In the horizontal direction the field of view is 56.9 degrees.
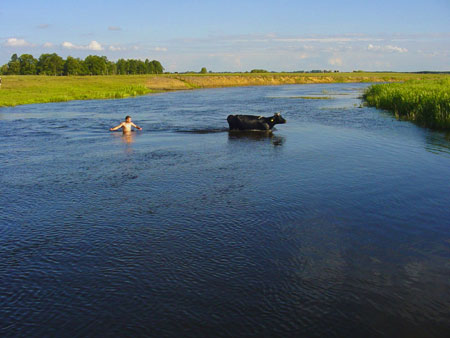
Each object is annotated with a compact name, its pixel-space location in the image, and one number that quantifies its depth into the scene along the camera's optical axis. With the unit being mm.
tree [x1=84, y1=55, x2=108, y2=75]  132375
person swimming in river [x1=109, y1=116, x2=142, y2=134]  21684
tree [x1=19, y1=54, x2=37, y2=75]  126375
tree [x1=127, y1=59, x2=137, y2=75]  158375
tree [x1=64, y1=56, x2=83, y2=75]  123938
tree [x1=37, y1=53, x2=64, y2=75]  124612
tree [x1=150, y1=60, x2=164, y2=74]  175862
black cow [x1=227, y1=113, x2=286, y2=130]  22812
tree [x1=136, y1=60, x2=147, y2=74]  162750
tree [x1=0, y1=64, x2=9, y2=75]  129550
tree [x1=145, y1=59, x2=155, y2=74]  170388
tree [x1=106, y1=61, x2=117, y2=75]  149500
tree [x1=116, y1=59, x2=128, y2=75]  155375
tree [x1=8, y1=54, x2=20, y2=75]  125750
